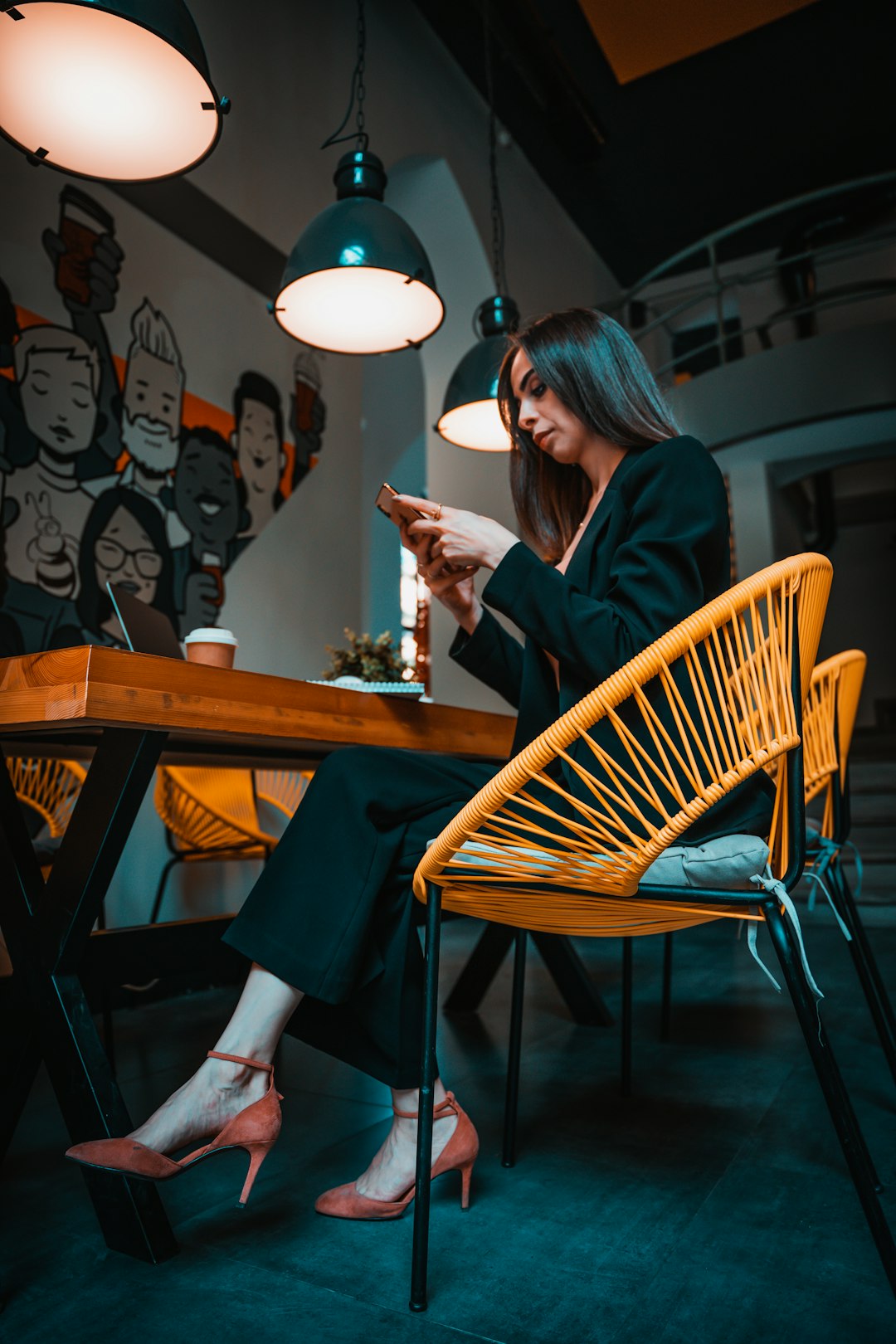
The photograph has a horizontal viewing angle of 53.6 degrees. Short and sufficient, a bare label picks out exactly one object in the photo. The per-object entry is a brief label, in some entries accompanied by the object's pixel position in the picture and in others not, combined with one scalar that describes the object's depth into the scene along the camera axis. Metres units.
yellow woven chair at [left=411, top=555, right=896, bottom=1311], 0.85
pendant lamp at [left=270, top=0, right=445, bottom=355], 2.18
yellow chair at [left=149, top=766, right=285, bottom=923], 3.01
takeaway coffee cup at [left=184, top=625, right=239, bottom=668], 1.39
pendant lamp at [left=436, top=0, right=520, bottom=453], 2.92
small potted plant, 1.80
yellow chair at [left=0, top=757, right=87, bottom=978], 2.63
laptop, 1.35
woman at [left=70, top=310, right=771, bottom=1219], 0.99
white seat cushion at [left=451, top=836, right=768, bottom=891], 0.87
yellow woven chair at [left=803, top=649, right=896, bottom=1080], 1.28
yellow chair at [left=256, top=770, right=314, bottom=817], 3.86
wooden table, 0.97
